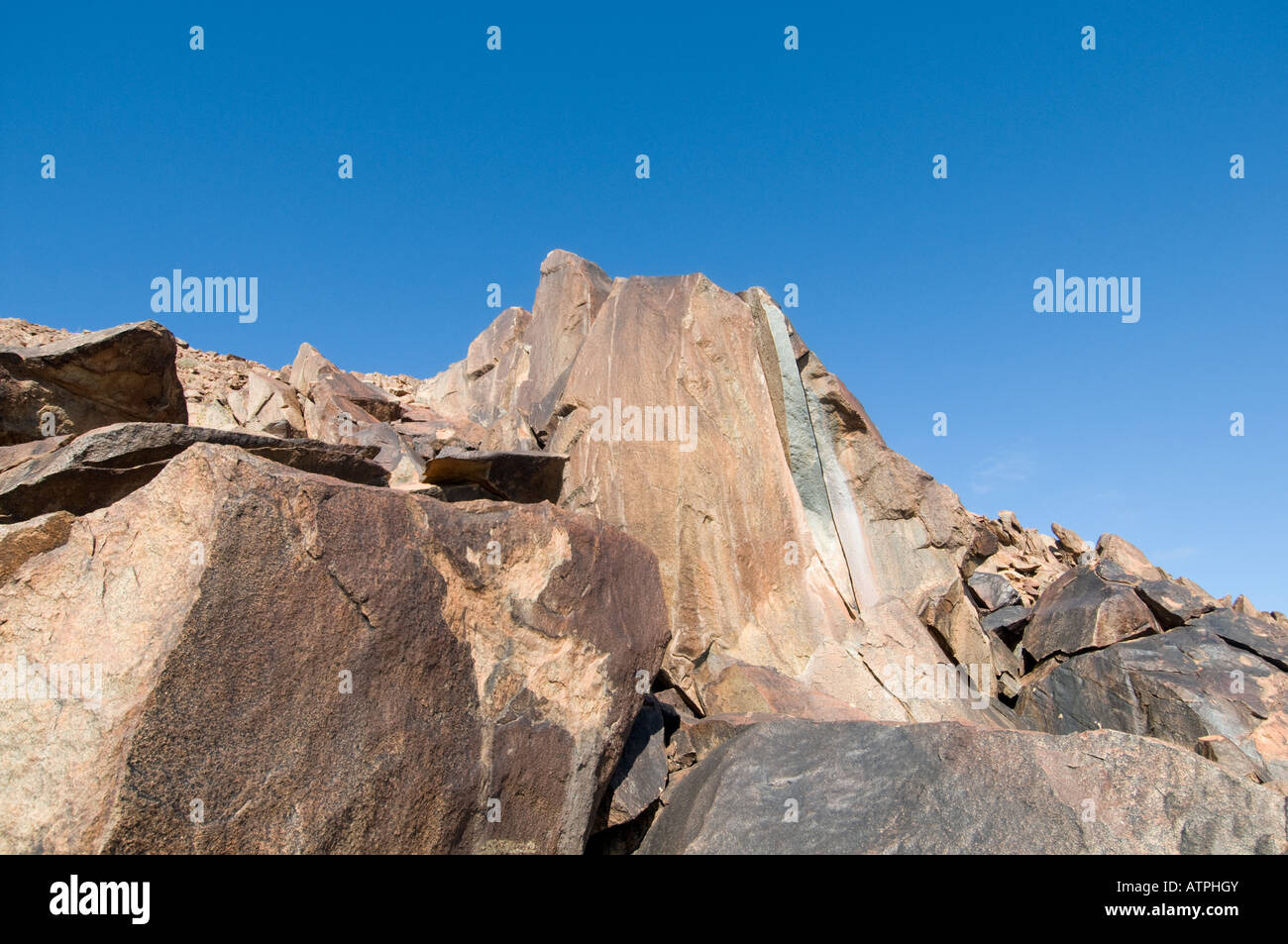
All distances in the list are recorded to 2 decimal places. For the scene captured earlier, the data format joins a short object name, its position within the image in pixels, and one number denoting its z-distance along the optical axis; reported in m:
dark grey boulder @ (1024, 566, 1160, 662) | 11.79
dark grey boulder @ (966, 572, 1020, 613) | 13.91
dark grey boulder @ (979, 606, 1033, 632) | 12.89
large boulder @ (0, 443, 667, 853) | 3.38
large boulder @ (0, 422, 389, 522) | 5.60
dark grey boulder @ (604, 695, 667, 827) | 5.45
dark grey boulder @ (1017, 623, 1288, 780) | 10.04
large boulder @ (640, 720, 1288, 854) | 4.27
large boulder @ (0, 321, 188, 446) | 7.63
